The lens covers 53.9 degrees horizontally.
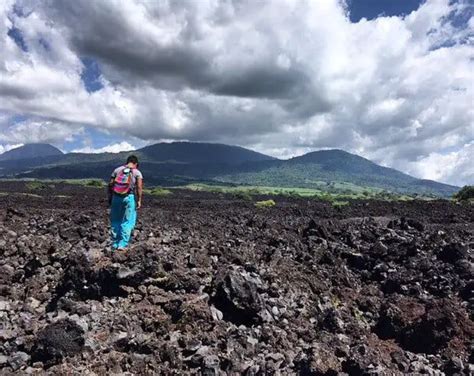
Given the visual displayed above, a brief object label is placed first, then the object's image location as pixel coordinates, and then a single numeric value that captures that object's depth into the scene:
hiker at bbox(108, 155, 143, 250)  12.21
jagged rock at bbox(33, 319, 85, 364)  8.42
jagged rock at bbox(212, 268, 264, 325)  10.55
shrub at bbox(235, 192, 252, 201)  82.88
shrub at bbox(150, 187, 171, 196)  83.75
